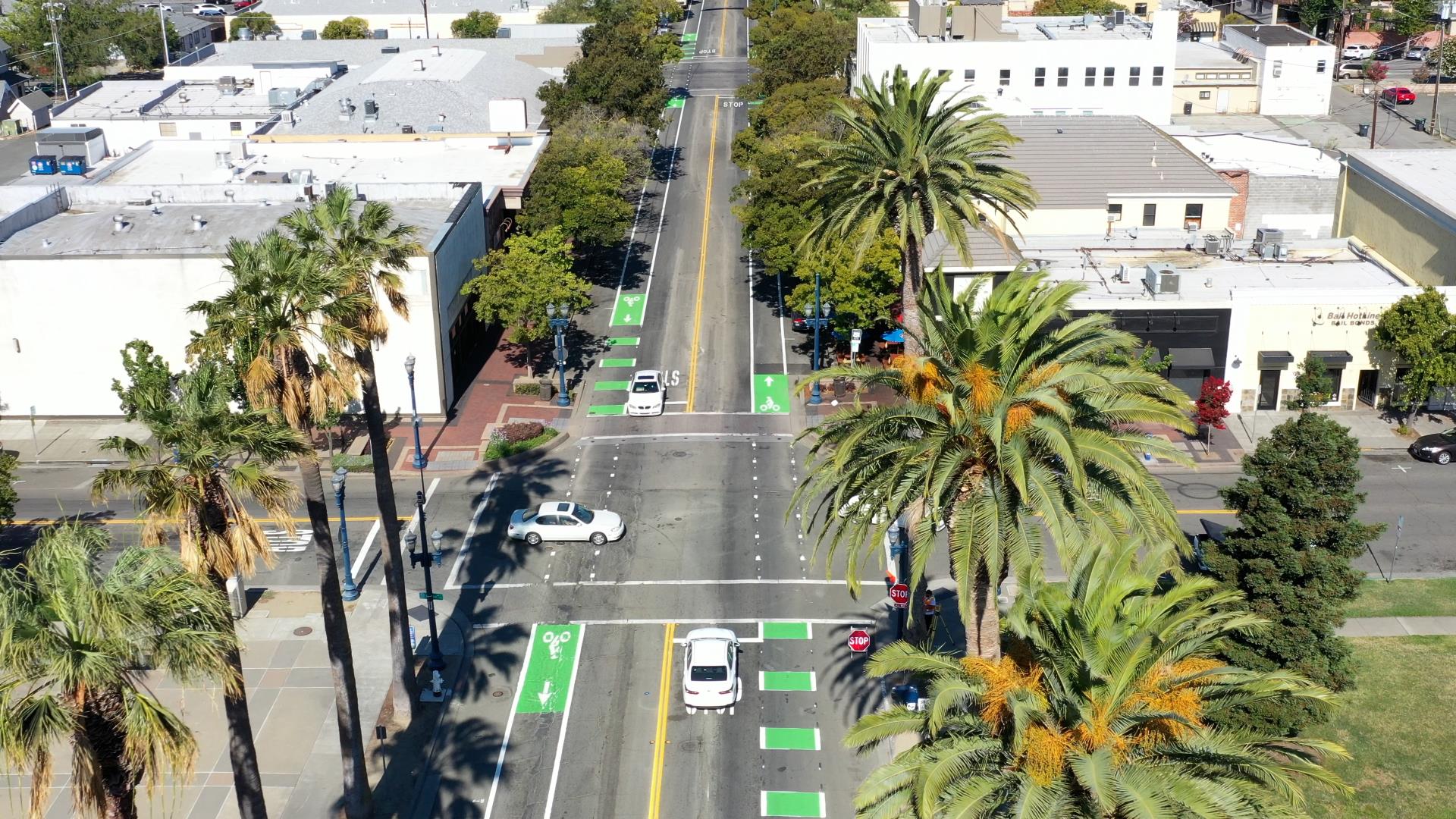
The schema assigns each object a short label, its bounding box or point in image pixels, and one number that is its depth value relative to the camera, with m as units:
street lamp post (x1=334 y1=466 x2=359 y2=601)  49.81
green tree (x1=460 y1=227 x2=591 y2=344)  66.69
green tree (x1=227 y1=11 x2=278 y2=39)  147.88
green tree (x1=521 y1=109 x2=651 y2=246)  78.00
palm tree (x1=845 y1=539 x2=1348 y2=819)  23.34
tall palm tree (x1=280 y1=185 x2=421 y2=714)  36.31
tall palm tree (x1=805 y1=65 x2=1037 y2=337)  45.44
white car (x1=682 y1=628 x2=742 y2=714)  43.22
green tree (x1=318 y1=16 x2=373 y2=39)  147.38
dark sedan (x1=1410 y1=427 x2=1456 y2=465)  60.66
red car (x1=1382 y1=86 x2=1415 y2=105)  126.00
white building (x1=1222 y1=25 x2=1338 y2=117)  116.25
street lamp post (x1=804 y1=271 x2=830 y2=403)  68.43
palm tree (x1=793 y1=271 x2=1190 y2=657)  28.53
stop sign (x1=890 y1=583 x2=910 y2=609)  45.06
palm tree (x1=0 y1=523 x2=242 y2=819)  22.03
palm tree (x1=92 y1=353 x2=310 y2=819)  28.17
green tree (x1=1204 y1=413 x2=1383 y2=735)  39.16
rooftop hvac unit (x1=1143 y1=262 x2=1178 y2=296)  64.88
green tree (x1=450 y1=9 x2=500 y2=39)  144.62
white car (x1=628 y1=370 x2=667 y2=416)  65.88
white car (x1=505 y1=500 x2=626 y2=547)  53.47
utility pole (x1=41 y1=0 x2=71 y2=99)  133.62
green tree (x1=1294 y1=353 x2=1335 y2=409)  64.44
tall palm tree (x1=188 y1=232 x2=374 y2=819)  33.41
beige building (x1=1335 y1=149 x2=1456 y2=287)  68.31
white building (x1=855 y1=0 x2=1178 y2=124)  101.62
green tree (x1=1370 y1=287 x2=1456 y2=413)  61.22
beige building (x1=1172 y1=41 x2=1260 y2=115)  114.25
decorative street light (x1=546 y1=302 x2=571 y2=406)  66.38
